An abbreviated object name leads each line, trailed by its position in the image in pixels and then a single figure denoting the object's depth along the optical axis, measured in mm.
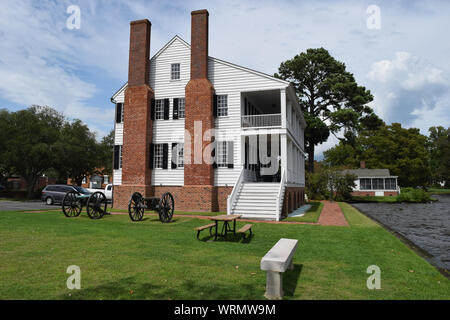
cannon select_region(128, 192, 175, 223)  13016
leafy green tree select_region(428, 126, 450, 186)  62672
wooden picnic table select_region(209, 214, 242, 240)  9078
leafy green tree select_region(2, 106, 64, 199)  31516
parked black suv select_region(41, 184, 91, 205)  24844
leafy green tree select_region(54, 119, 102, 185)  35094
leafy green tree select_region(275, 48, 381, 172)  34719
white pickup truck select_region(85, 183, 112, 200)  26531
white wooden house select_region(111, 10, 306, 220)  17328
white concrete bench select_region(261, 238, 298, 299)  4523
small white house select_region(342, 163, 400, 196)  46531
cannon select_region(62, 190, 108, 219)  14320
